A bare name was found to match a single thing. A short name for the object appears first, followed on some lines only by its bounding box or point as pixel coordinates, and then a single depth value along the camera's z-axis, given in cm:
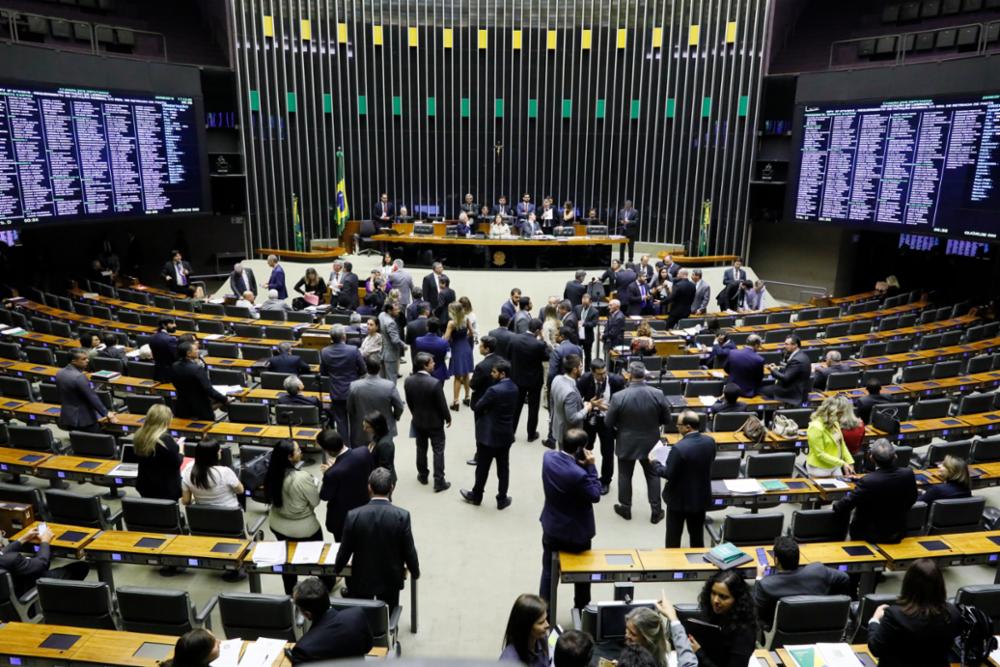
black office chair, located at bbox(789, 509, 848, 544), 524
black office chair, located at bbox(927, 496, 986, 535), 539
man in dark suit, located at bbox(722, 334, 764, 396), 805
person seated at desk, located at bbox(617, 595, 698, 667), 307
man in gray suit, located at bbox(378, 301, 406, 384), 842
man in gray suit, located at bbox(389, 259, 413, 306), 1161
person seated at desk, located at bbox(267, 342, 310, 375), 812
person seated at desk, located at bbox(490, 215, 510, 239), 1647
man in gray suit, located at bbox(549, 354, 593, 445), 631
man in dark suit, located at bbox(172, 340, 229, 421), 688
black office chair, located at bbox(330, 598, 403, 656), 394
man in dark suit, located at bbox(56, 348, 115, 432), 682
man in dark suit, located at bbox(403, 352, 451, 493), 655
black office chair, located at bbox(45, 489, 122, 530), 536
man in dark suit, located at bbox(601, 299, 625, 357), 955
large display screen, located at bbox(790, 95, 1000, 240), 1178
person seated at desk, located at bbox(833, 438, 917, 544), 488
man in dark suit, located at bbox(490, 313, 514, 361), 792
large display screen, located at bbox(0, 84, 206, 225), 1191
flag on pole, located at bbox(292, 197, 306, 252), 1822
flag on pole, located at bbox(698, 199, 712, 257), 1828
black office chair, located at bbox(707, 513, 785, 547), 517
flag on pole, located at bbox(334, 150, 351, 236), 1838
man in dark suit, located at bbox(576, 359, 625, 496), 658
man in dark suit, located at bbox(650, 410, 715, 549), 513
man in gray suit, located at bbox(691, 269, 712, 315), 1277
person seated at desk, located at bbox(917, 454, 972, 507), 552
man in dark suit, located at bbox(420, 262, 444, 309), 1098
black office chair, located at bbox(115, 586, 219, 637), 413
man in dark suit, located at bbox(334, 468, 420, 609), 421
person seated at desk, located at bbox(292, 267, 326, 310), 1199
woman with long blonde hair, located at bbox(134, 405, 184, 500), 522
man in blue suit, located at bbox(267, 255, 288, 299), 1199
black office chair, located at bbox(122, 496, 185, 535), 518
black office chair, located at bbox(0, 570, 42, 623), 429
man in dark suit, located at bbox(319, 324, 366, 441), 734
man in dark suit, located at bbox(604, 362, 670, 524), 612
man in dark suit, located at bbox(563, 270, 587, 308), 1109
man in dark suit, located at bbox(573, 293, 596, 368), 961
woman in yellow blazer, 609
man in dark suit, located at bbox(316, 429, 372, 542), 487
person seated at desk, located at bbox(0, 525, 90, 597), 448
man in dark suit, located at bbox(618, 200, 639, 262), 1728
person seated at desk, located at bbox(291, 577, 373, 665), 328
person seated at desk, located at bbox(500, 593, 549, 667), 313
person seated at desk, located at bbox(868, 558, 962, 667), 338
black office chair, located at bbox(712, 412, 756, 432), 721
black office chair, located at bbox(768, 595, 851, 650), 405
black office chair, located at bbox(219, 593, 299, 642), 402
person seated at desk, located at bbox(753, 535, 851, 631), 417
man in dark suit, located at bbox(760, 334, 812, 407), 783
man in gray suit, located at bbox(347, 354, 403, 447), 623
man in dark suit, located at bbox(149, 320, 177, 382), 809
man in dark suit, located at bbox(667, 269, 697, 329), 1146
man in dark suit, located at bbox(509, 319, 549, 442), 772
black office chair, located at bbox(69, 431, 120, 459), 648
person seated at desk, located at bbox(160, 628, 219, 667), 302
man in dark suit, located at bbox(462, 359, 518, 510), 620
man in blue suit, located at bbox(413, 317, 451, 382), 765
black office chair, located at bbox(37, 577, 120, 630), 420
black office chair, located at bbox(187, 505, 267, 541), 514
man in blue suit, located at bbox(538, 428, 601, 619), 454
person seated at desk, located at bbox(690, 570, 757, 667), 339
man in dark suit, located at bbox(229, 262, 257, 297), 1232
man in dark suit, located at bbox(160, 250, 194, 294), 1405
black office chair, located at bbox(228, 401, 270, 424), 709
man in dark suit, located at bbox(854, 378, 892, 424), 741
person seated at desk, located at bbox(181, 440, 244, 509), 507
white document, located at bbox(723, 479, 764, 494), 577
